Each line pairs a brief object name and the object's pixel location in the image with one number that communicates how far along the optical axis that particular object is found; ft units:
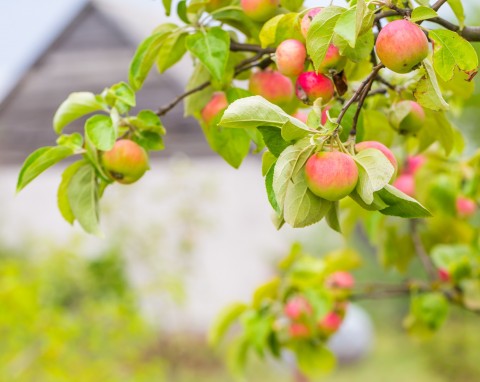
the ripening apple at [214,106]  6.89
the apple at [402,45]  5.91
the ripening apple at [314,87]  6.32
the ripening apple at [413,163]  9.15
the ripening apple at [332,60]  6.21
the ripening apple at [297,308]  8.74
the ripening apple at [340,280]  9.51
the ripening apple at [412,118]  6.72
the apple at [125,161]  6.65
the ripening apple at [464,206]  8.98
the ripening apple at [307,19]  6.32
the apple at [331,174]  5.84
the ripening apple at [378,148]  6.14
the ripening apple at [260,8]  6.66
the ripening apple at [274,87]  6.82
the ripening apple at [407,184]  8.97
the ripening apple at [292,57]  6.33
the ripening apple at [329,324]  8.95
